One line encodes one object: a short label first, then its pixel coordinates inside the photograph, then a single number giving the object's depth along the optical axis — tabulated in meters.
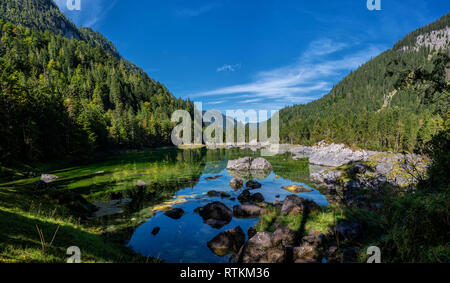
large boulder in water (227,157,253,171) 45.38
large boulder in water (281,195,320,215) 16.92
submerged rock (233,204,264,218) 18.12
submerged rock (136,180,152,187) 29.16
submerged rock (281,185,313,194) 26.60
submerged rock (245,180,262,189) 29.11
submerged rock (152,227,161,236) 14.72
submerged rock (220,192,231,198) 24.59
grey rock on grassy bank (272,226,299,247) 11.88
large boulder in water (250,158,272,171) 45.22
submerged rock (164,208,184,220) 17.94
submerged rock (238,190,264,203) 22.34
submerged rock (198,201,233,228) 16.66
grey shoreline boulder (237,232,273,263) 10.57
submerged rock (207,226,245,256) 12.38
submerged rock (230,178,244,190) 29.16
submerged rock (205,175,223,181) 34.70
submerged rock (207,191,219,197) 24.91
